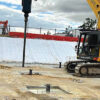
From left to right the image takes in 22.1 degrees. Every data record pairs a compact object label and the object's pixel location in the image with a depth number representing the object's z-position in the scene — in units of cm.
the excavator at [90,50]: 1570
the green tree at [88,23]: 6760
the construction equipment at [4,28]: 3288
